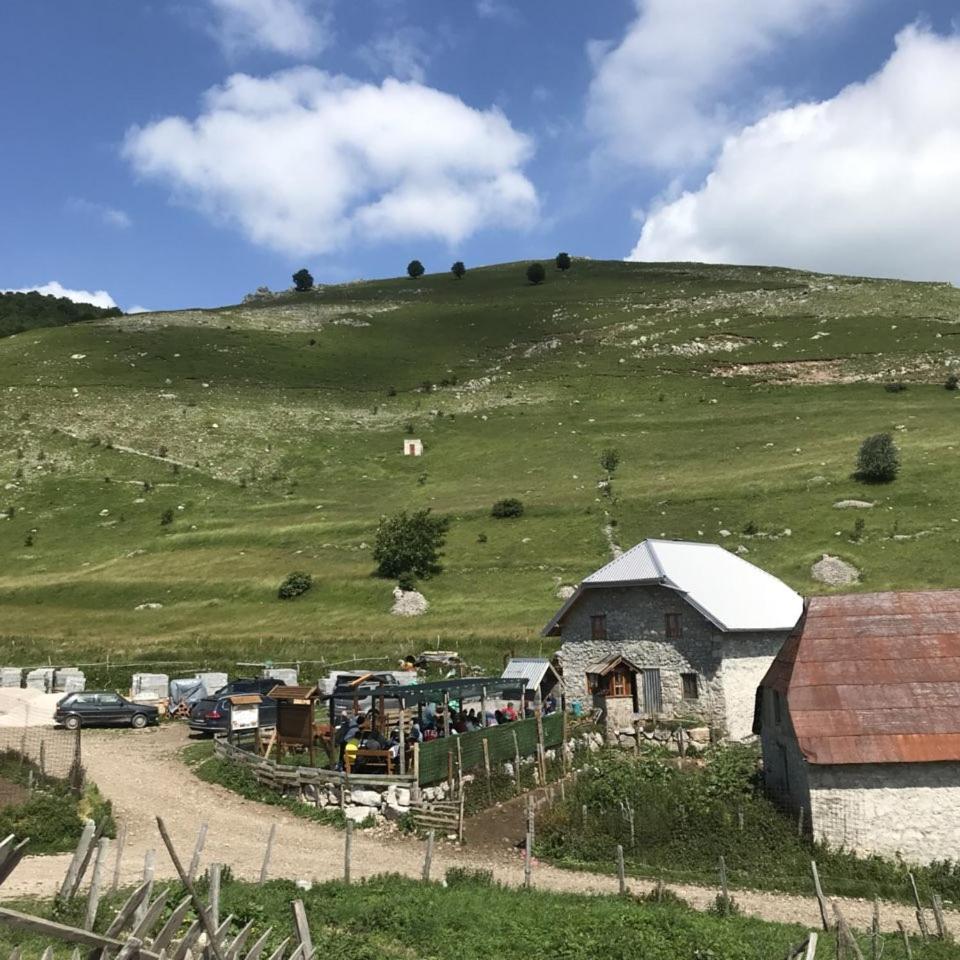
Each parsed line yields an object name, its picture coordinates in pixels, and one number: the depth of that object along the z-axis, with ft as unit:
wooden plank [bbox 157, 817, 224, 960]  21.27
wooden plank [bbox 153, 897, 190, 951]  21.42
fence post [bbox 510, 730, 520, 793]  89.29
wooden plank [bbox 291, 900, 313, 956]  24.97
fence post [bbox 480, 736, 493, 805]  84.88
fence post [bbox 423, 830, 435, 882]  57.86
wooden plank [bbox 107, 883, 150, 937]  21.26
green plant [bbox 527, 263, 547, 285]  645.10
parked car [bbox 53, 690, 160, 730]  120.06
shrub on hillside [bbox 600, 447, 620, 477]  281.33
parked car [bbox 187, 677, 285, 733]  115.65
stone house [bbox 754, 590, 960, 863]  67.62
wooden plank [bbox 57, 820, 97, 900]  30.42
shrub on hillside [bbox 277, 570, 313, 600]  207.31
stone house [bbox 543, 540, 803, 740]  122.21
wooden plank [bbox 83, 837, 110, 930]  28.19
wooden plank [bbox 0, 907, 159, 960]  16.40
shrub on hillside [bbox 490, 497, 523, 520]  242.58
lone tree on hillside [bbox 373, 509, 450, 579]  209.87
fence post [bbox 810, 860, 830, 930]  49.55
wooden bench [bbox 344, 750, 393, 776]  85.20
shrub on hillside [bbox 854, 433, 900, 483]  230.07
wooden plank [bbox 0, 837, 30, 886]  17.37
